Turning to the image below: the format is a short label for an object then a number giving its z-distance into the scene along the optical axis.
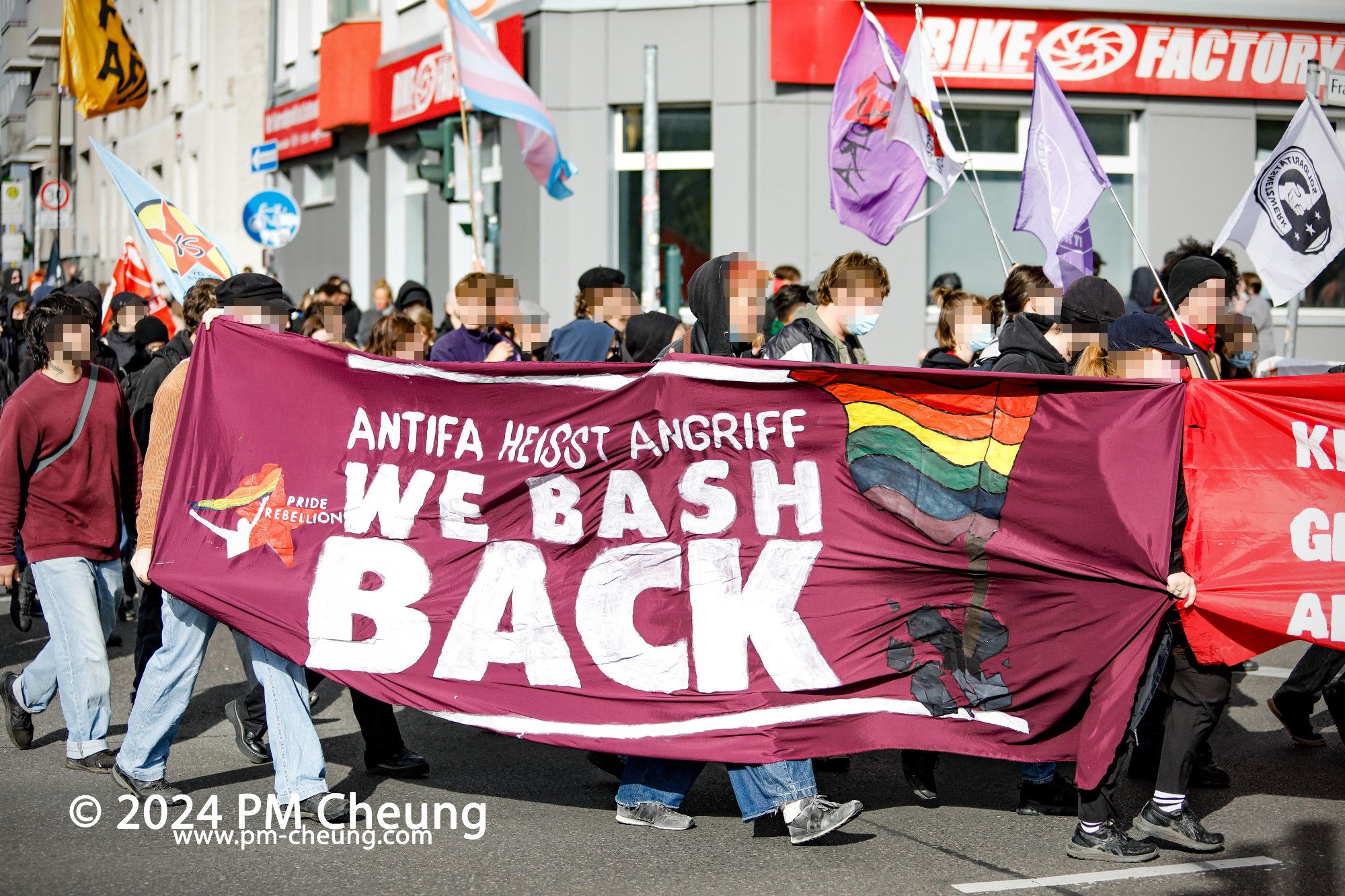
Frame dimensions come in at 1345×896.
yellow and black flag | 25.22
